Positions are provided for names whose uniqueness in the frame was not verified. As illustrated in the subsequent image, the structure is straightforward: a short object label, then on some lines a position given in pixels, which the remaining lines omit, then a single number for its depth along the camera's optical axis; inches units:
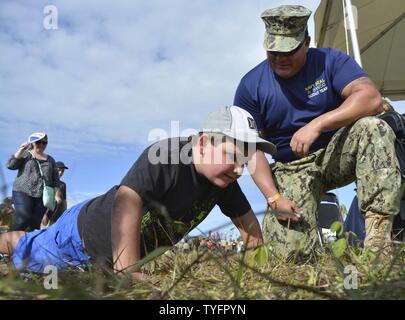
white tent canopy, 279.6
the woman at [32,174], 190.4
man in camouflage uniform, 80.6
